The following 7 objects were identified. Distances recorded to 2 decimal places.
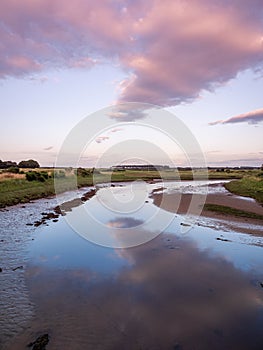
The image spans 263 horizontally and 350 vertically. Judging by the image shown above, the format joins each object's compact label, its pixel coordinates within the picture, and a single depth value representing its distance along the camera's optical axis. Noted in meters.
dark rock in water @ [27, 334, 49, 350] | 5.75
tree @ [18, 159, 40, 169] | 130.38
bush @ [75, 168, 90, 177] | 79.78
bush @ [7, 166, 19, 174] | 59.20
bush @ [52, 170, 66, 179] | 61.15
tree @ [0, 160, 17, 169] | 115.69
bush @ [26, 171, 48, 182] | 46.28
